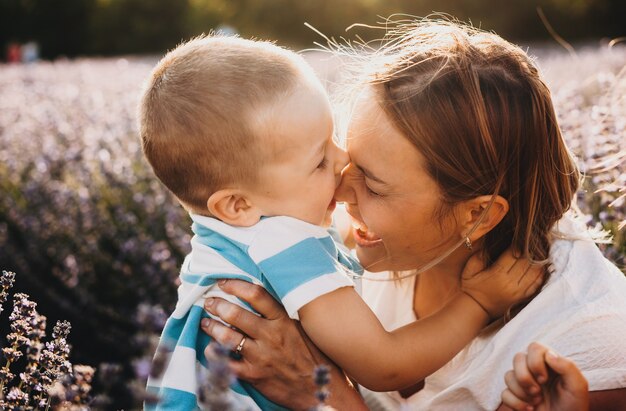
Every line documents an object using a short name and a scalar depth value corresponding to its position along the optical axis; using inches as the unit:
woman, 26.9
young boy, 25.8
